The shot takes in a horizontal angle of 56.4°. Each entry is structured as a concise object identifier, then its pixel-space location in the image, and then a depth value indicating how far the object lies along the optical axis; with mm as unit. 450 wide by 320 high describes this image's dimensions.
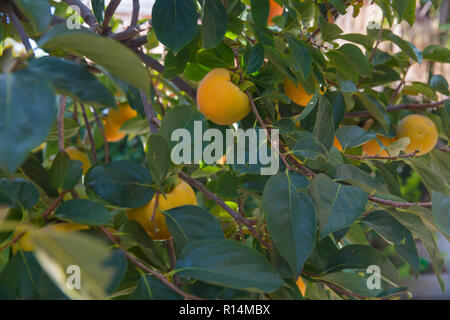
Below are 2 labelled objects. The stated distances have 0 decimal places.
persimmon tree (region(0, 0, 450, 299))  297
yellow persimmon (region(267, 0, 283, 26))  919
